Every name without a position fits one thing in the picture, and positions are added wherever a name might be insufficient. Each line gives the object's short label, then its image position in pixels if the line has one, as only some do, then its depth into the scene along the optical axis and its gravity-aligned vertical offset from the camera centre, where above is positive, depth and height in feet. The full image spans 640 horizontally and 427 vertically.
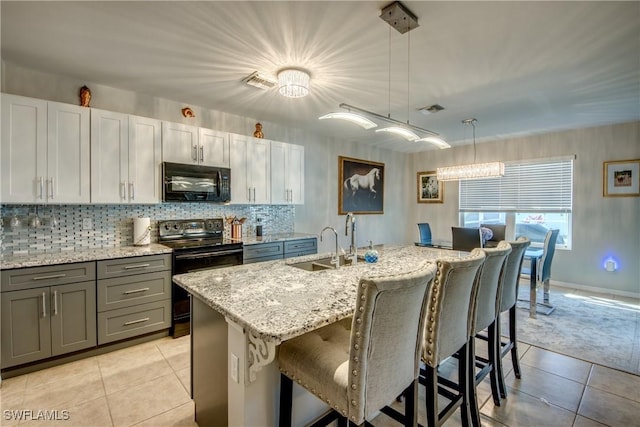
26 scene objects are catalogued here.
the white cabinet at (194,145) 10.58 +2.39
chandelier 13.33 +1.80
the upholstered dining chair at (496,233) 15.03 -1.17
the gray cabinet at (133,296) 8.84 -2.68
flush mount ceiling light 8.53 +3.66
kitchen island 4.07 -1.53
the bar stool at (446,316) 4.98 -1.86
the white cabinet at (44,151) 7.88 +1.61
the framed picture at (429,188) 20.93 +1.52
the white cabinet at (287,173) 13.58 +1.69
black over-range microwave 10.46 +0.98
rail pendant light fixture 6.07 +3.99
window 16.25 +0.62
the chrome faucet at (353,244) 8.15 -0.97
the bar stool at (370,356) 3.71 -2.11
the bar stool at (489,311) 6.06 -2.20
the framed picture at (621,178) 14.11 +1.53
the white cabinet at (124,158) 9.20 +1.66
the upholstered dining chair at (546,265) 12.42 -2.30
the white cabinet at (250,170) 12.30 +1.70
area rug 9.02 -4.29
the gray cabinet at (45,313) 7.52 -2.74
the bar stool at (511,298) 7.15 -2.27
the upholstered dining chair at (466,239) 13.24 -1.29
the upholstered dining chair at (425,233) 17.61 -1.36
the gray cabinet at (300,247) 13.00 -1.66
